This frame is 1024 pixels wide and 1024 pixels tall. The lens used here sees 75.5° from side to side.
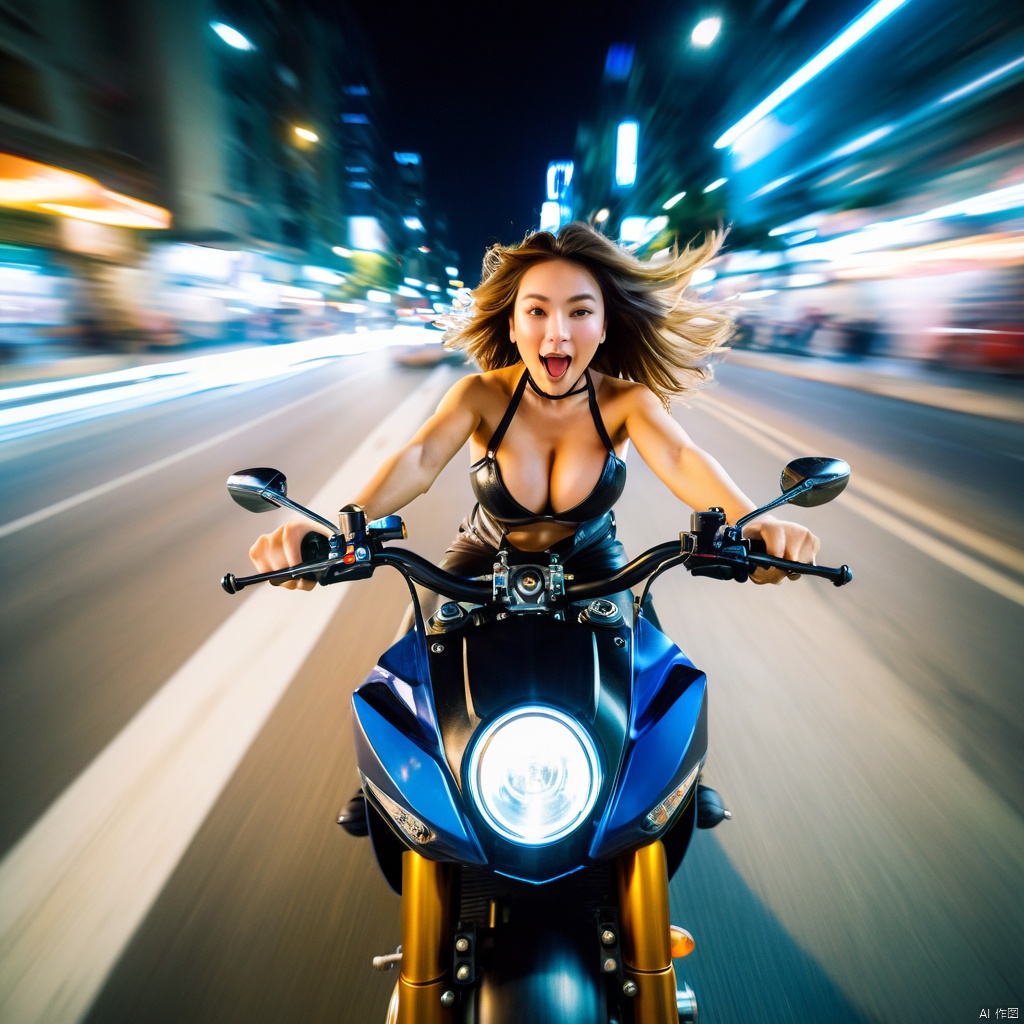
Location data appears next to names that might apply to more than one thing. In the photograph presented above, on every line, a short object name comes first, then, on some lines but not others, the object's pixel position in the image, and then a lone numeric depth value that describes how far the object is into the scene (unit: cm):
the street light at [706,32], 5047
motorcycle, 111
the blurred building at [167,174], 1978
